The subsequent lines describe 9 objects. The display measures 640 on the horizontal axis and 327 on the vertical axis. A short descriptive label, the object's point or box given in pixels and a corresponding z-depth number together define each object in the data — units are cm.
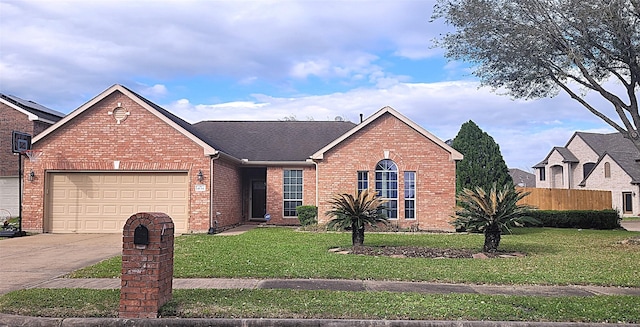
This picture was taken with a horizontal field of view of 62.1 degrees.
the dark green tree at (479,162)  2561
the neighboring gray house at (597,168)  4341
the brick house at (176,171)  1944
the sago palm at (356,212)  1395
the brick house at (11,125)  2825
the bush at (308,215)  2175
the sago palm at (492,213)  1320
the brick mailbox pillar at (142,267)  690
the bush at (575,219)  2483
